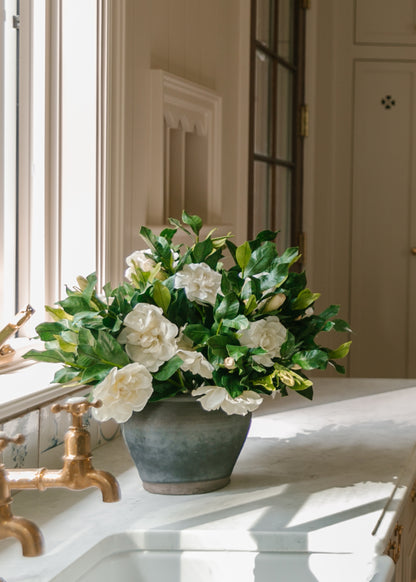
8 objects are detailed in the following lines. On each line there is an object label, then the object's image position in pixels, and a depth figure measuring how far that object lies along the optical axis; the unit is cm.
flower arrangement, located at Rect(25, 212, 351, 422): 220
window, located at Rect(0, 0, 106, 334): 271
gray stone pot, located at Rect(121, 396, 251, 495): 228
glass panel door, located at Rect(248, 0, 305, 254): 434
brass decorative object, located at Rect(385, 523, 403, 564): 217
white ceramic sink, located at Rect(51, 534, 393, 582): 207
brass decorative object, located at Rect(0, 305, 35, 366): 247
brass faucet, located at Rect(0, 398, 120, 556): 164
